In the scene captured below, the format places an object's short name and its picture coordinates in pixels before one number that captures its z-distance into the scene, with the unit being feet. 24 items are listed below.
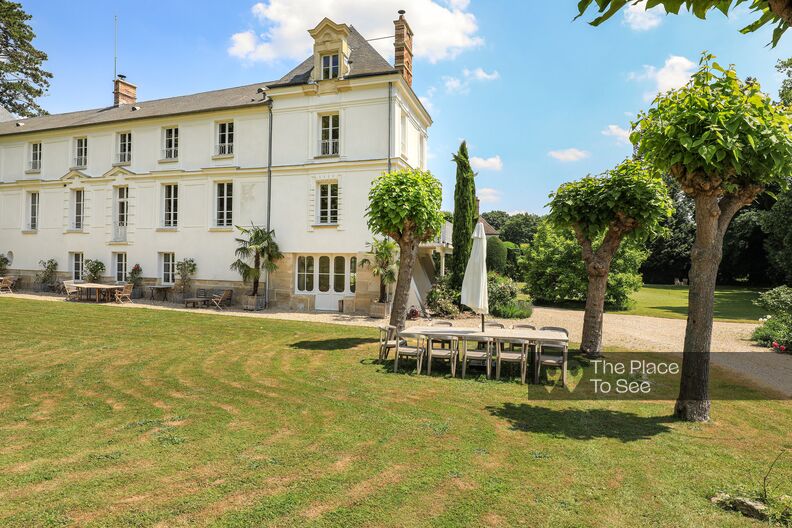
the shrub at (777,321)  37.76
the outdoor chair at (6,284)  74.69
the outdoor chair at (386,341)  31.65
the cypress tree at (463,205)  63.21
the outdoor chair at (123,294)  64.25
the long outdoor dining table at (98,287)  63.10
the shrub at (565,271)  67.72
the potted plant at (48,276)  76.07
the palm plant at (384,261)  54.75
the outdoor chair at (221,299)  61.77
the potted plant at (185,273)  66.49
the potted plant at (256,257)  60.34
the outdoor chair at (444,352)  28.27
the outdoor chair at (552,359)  26.40
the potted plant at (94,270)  72.13
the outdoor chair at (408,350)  28.60
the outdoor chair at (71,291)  66.43
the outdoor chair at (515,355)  26.66
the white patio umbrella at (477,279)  30.45
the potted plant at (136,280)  69.87
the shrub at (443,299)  58.23
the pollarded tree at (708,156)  18.21
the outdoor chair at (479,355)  27.50
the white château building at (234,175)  59.77
